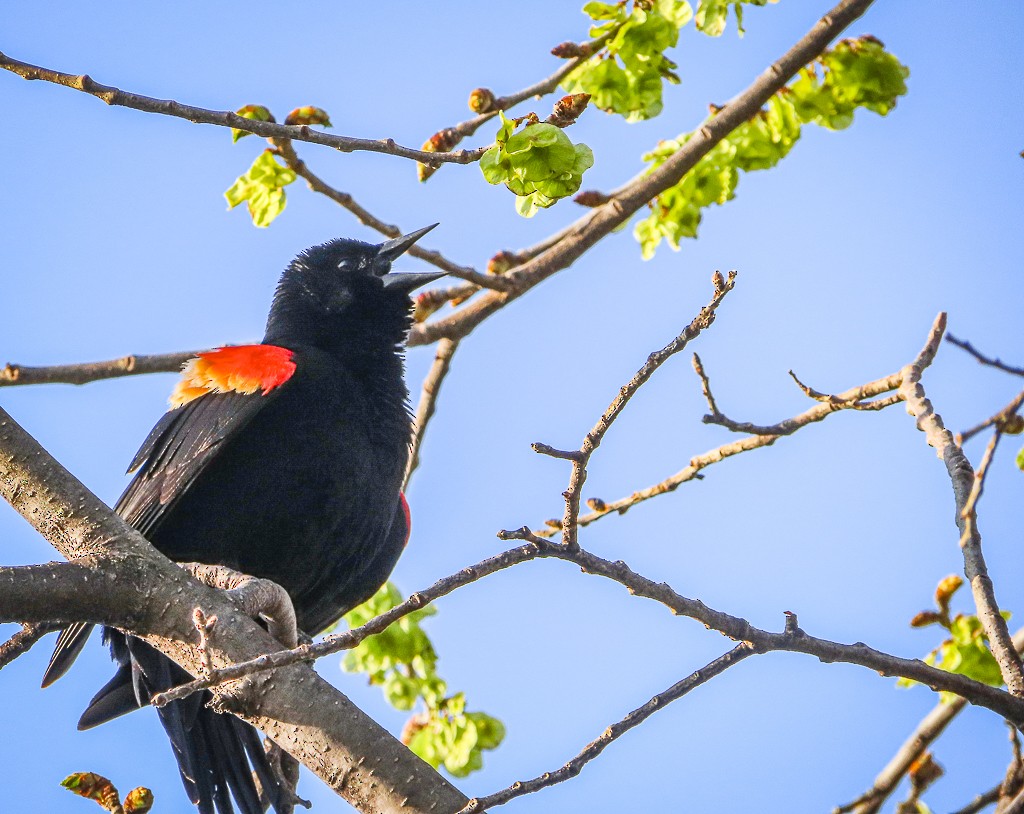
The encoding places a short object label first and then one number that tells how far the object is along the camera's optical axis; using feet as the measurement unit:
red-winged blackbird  23.90
